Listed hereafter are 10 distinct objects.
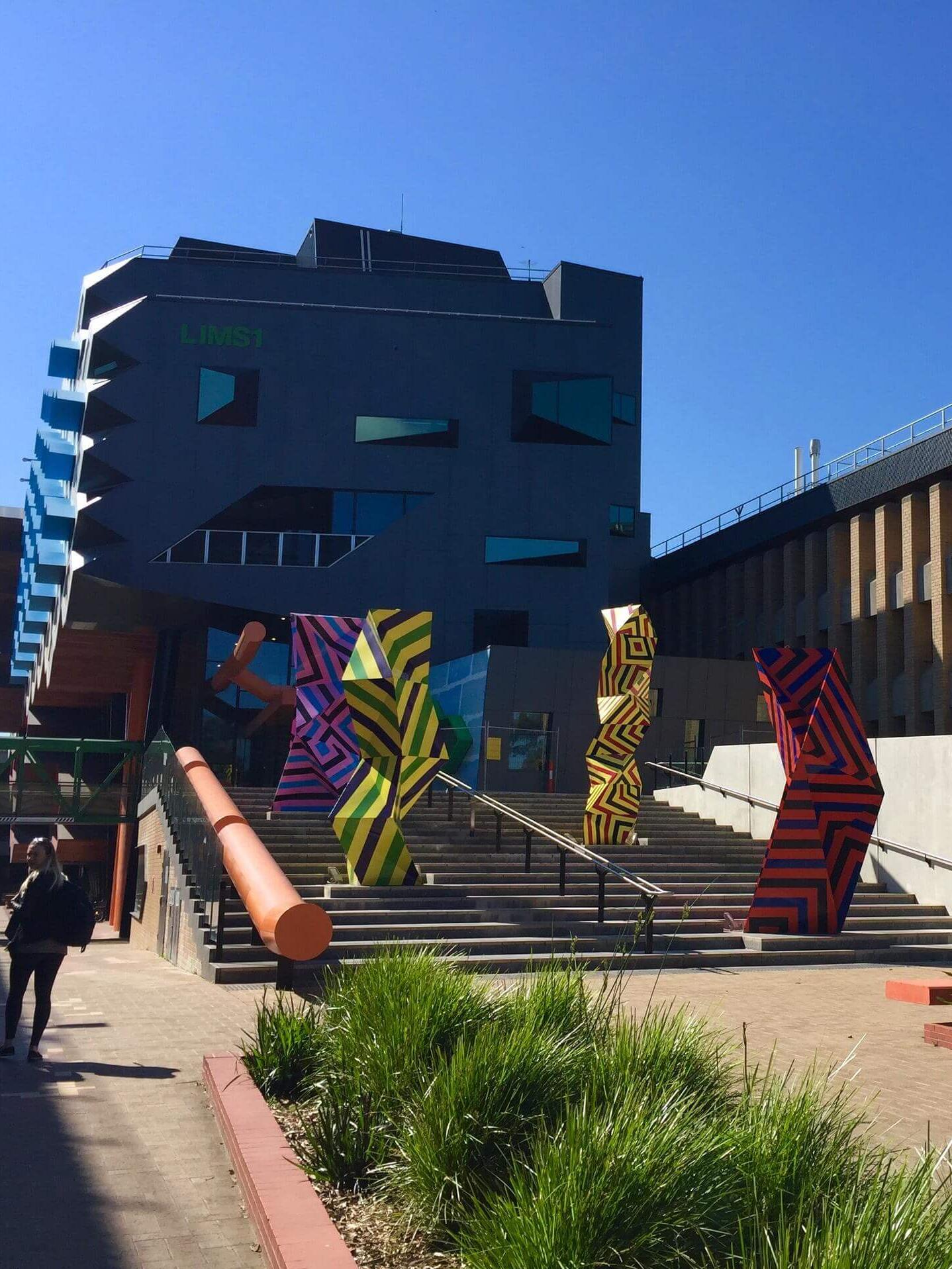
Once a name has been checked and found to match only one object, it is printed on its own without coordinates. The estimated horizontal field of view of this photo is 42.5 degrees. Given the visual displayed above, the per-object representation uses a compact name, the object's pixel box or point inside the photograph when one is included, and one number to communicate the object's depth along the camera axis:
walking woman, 8.52
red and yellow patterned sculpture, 20.20
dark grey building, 36.28
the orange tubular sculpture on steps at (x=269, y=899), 10.37
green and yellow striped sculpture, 15.97
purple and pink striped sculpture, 22.20
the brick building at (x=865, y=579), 30.12
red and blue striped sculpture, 15.63
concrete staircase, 14.12
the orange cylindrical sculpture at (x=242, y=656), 29.81
